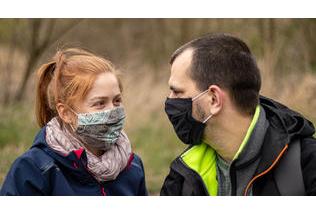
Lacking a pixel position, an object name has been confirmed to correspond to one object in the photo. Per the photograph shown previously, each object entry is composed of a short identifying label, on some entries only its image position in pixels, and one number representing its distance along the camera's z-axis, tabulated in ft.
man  12.39
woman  12.61
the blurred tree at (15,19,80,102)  38.24
